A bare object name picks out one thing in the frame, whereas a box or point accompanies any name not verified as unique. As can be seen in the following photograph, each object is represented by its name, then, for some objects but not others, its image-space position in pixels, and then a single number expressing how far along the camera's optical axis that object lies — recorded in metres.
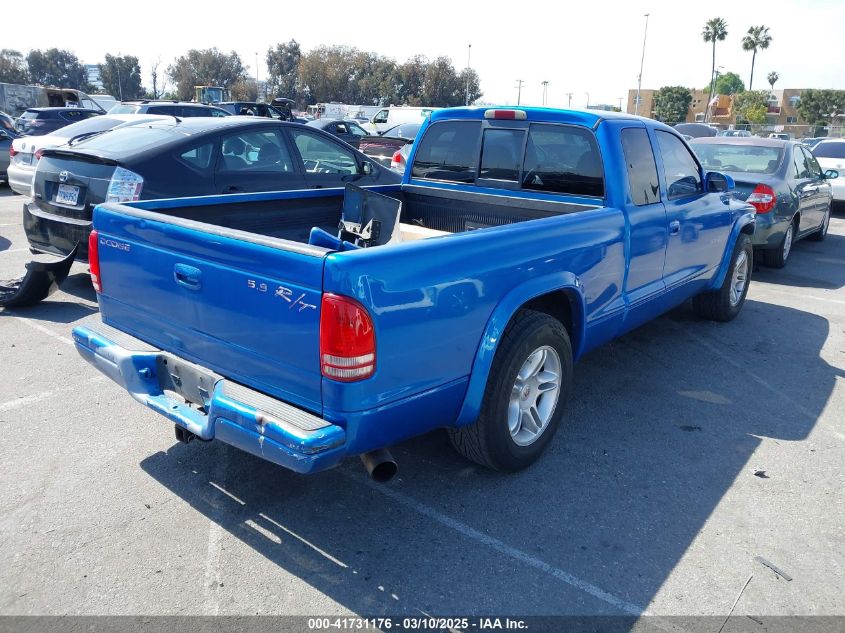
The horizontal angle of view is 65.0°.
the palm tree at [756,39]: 90.81
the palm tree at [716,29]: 85.00
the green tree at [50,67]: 86.66
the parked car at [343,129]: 17.88
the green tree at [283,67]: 87.38
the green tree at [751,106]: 69.34
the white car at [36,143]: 9.76
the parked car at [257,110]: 21.34
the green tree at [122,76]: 83.56
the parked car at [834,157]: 13.88
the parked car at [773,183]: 8.16
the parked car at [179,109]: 14.73
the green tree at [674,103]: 79.50
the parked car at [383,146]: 15.45
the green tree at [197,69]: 88.75
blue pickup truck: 2.56
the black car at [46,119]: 15.88
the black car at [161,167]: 6.07
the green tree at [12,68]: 81.06
